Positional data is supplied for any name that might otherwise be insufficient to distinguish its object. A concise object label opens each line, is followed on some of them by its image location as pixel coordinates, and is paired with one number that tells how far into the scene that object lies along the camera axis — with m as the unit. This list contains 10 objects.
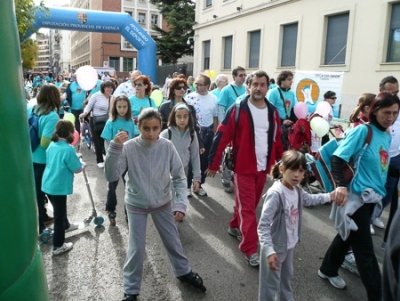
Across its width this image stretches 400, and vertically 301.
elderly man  7.76
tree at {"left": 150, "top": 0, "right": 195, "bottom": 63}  30.19
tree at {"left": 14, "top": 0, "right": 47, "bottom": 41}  11.09
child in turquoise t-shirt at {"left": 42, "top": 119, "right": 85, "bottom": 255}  3.69
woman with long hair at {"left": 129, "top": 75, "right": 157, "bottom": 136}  5.93
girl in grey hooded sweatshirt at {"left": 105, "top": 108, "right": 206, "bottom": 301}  3.00
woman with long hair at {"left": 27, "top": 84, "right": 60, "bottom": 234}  3.89
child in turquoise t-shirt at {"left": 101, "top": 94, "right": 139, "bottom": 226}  5.12
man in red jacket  3.72
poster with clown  9.37
